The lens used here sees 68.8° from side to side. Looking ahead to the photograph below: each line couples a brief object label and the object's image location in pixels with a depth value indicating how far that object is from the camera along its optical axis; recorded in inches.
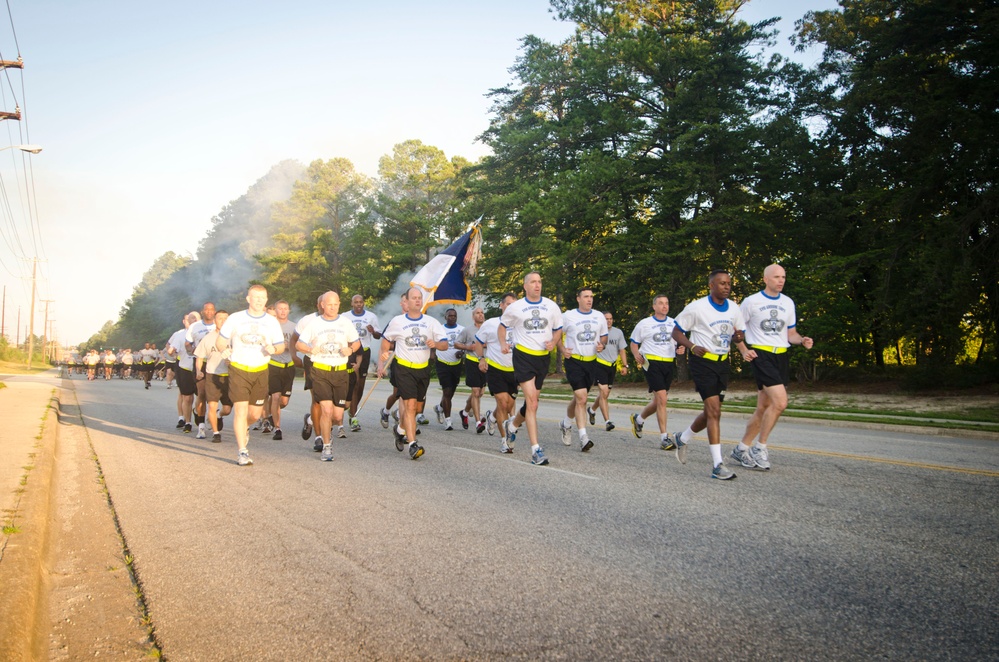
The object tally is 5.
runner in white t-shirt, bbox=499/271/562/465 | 360.2
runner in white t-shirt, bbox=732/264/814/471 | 315.9
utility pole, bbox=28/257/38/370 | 2925.7
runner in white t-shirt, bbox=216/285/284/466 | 342.3
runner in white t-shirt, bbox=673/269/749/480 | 320.8
